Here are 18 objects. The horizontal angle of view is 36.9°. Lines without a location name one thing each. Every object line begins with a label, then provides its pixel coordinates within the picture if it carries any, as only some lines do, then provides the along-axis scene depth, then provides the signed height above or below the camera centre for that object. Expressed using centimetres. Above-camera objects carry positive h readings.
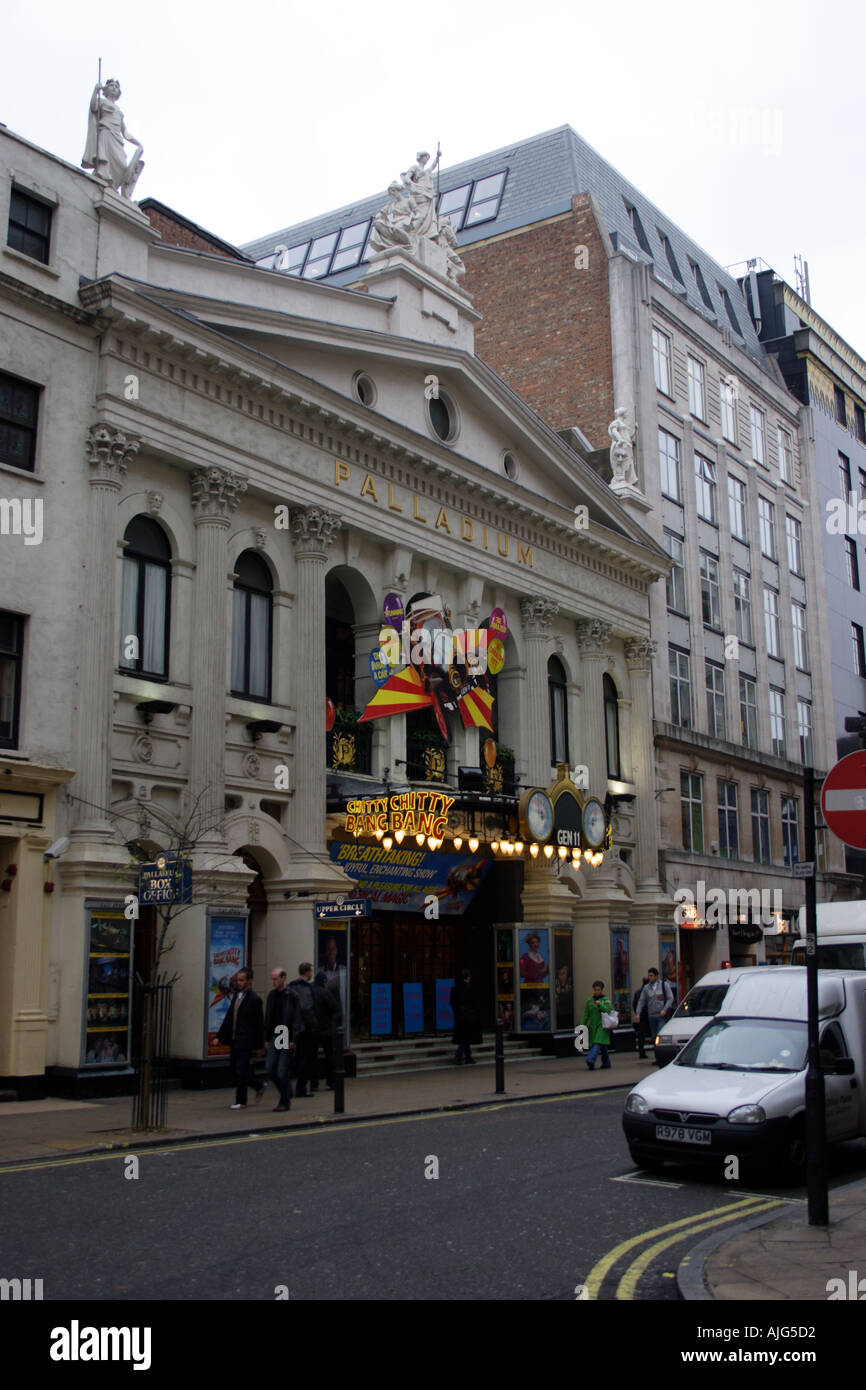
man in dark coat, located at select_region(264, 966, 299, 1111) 1758 -140
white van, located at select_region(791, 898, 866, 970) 2084 -34
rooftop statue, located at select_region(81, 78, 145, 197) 2159 +1275
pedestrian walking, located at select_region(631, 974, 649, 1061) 2670 -230
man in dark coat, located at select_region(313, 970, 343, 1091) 1898 -136
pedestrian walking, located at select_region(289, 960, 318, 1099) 1864 -163
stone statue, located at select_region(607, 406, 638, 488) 3678 +1304
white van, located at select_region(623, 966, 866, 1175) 1153 -157
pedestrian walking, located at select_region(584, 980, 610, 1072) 2433 -203
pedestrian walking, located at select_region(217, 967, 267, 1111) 1762 -154
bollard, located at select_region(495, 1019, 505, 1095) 1977 -216
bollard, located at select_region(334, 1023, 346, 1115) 1686 -219
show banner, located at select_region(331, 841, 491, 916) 2530 +86
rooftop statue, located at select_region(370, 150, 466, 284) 2866 +1536
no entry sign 872 +77
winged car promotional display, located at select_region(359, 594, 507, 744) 2564 +517
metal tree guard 1477 -180
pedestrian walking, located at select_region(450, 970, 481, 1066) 2491 -184
